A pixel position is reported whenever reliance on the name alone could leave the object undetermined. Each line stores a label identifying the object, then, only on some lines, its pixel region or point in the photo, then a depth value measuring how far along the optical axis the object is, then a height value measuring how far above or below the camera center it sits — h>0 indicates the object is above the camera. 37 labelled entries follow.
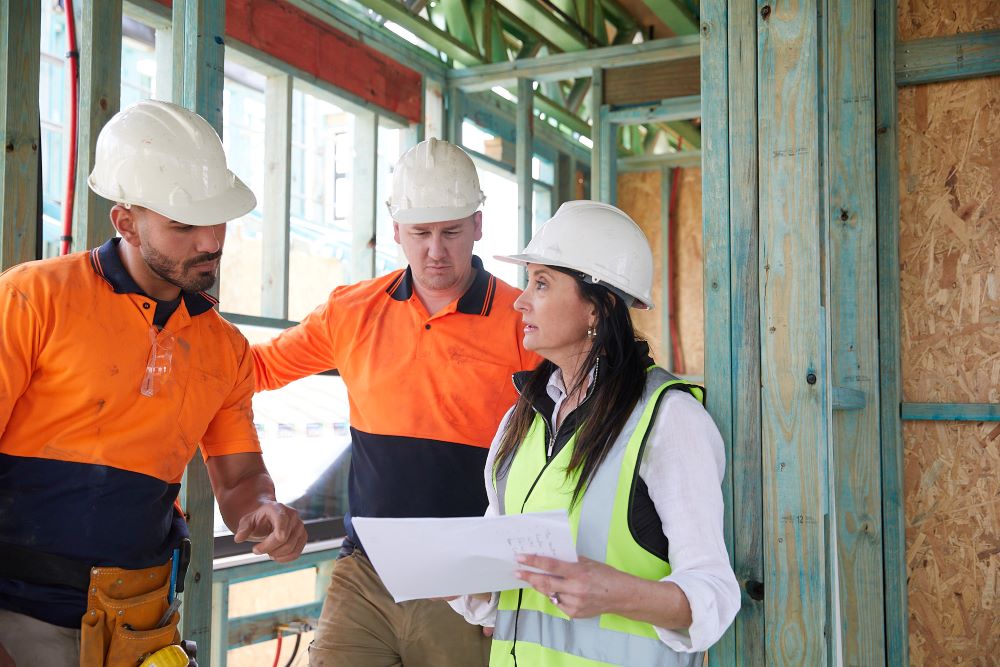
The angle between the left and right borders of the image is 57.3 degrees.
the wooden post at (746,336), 1.63 +0.06
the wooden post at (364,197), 4.67 +0.87
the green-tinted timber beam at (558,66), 4.93 +1.67
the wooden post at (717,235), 1.66 +0.25
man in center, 2.28 -0.03
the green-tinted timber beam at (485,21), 5.16 +1.96
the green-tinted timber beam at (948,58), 2.87 +1.00
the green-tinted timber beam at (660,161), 7.29 +1.69
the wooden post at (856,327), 2.82 +0.13
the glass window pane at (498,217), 6.83 +1.14
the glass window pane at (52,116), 5.07 +1.52
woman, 1.39 -0.18
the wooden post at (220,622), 3.63 -1.03
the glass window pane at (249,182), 6.20 +1.47
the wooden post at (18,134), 2.20 +0.56
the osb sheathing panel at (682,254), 7.51 +0.94
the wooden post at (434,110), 5.13 +1.45
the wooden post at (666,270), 7.50 +0.81
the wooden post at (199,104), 2.17 +0.62
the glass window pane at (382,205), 5.23 +1.12
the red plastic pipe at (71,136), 2.24 +0.56
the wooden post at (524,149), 5.17 +1.24
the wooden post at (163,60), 3.47 +1.17
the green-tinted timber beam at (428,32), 4.43 +1.74
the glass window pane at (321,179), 8.06 +1.79
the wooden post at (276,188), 4.05 +0.79
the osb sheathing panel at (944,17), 2.89 +1.14
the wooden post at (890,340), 2.90 +0.09
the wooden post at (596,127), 5.04 +1.34
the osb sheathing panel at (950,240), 2.90 +0.42
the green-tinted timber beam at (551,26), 5.23 +2.02
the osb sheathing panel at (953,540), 2.88 -0.55
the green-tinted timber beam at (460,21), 5.05 +1.92
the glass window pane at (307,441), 4.17 -0.36
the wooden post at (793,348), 1.58 +0.04
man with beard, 1.63 -0.07
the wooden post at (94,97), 2.21 +0.65
